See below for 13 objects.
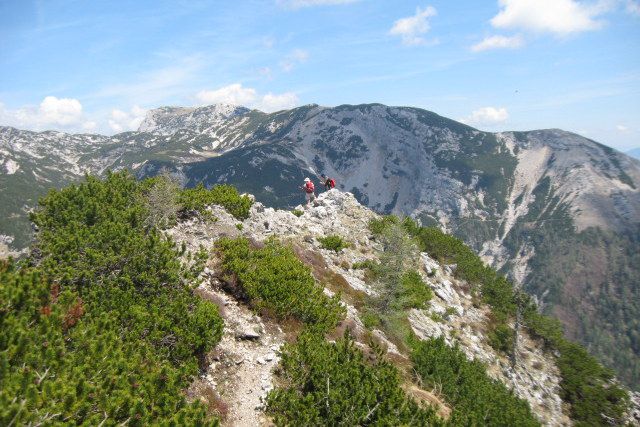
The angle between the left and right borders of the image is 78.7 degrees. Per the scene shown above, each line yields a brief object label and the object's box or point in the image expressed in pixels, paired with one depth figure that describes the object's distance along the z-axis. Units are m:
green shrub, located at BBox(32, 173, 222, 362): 16.52
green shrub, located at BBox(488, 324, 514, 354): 43.66
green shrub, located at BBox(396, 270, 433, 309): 39.10
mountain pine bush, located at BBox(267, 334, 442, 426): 15.85
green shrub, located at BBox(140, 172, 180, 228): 28.03
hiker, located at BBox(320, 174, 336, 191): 43.67
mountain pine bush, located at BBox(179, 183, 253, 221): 33.11
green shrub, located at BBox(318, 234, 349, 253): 39.66
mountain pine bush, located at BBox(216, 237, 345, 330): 23.64
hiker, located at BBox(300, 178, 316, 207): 41.59
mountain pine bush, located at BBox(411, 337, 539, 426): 24.69
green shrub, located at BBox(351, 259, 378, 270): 39.50
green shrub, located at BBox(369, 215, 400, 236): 49.12
